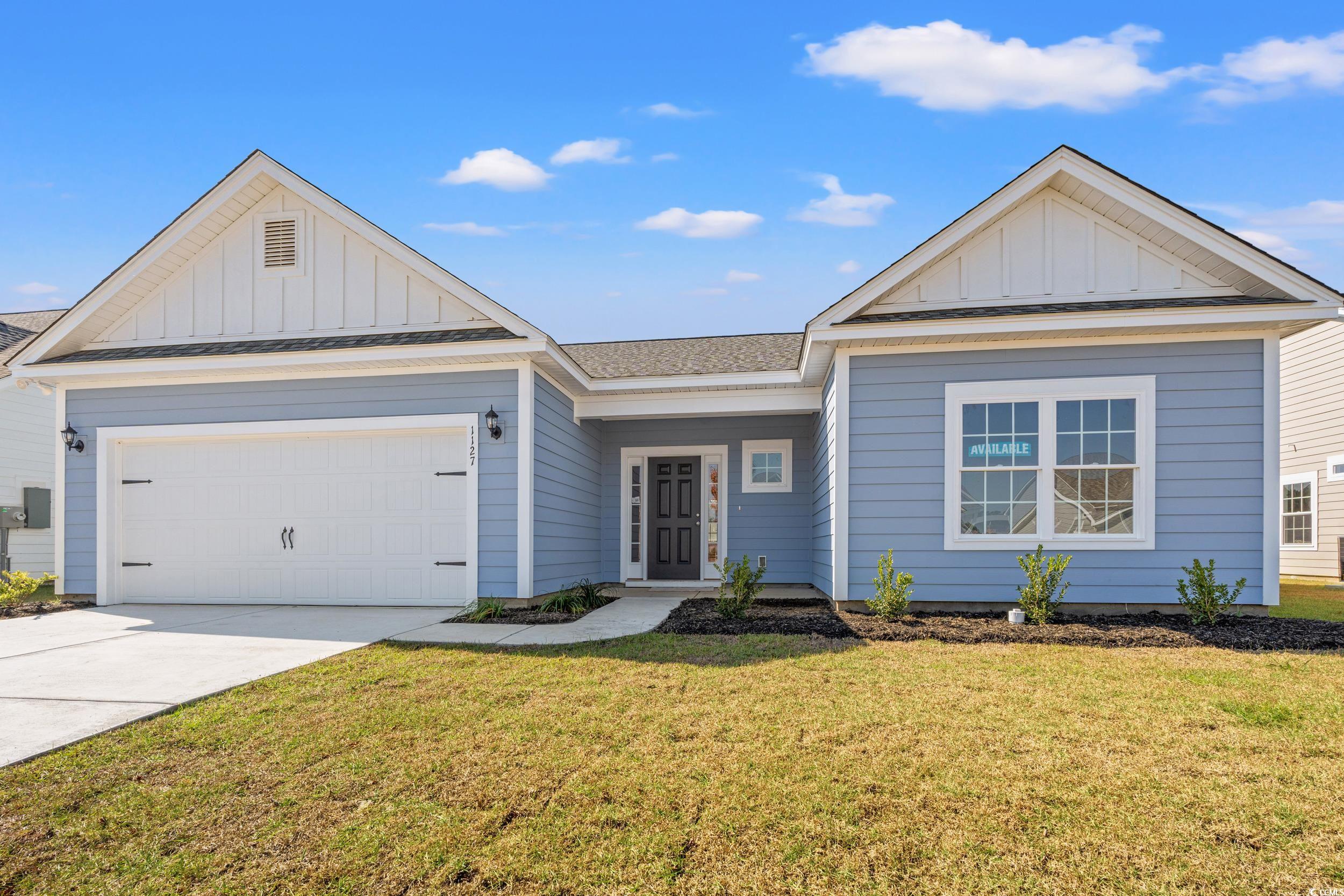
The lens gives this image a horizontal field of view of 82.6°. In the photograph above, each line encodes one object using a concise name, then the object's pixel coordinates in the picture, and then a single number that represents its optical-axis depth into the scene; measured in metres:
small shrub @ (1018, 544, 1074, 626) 7.46
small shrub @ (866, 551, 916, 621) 7.63
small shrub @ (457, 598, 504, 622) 8.16
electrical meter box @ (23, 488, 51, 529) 13.09
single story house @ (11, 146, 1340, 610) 7.79
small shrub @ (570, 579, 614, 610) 9.24
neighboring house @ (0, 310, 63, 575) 13.09
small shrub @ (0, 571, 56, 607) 9.52
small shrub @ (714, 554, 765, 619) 8.01
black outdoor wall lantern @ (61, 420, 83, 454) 9.83
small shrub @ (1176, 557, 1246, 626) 7.26
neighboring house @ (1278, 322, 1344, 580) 13.55
